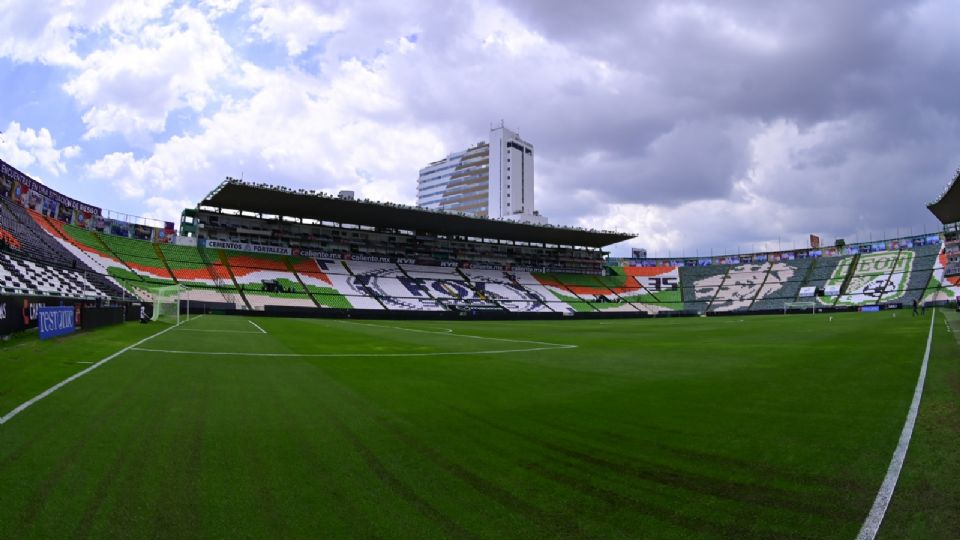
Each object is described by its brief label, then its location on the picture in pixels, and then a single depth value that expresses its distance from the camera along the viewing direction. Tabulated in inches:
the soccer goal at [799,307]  2803.9
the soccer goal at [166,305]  1386.6
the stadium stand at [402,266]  1899.6
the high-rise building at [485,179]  5093.5
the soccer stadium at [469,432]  139.0
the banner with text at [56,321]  697.6
